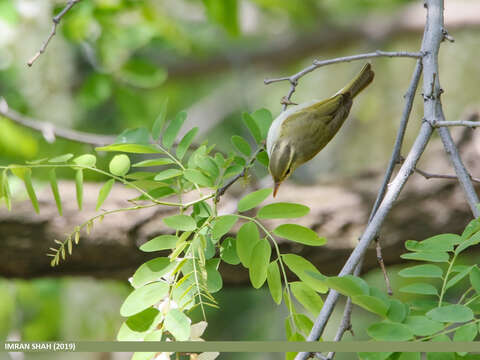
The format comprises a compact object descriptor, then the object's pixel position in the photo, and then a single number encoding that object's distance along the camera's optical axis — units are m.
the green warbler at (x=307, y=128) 6.24
